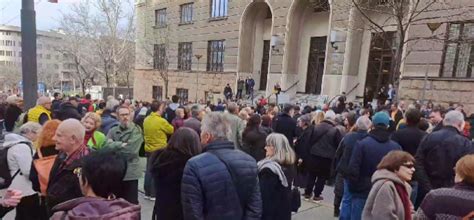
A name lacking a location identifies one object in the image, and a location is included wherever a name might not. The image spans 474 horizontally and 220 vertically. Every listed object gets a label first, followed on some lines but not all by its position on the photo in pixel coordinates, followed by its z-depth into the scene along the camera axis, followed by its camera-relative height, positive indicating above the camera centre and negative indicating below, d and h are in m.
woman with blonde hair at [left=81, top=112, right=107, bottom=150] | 3.94 -0.88
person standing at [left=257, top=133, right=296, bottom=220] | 3.42 -1.09
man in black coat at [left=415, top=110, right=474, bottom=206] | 3.97 -0.81
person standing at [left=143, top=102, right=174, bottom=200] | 5.71 -1.19
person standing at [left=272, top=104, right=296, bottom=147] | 7.10 -1.10
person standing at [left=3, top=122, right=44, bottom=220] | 3.10 -1.09
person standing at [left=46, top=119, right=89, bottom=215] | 2.52 -0.82
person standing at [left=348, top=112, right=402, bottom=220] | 3.94 -0.86
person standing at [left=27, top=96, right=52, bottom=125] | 5.78 -0.99
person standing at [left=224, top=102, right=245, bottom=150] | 5.97 -1.07
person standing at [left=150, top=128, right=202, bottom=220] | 3.23 -1.01
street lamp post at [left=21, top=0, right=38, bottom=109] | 5.84 +0.11
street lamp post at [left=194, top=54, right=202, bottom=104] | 28.92 -1.21
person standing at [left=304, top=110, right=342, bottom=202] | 5.96 -1.38
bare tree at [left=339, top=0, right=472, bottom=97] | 9.75 +2.91
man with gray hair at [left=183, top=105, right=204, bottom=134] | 5.53 -0.94
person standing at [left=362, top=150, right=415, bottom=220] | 2.93 -0.95
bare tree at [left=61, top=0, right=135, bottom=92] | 29.38 +2.43
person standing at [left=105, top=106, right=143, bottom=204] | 4.29 -1.05
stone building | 14.75 +1.51
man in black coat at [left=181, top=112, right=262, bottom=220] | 2.68 -0.89
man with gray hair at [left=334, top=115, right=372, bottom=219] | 4.50 -0.98
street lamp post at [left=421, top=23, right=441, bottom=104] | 14.44 +0.02
